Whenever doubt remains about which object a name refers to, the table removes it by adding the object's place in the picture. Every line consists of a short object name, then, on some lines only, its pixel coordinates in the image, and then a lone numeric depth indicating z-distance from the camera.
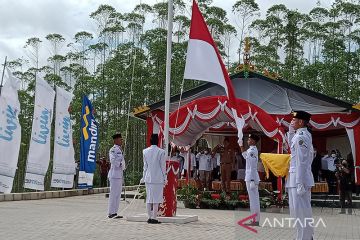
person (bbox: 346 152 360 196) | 18.57
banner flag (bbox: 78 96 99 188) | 18.58
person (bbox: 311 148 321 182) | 18.69
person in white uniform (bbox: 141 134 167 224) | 10.39
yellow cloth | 11.49
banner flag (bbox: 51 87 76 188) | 17.80
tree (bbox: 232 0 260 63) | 38.19
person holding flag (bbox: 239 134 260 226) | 10.82
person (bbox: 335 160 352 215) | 14.36
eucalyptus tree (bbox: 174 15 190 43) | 36.94
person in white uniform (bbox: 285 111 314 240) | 7.11
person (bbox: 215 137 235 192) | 16.17
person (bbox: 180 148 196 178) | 19.50
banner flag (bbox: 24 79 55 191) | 16.53
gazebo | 15.34
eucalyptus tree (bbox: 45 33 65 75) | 40.59
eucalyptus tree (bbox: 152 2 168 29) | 35.44
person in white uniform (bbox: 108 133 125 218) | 11.45
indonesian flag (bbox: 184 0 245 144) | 10.60
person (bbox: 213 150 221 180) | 20.65
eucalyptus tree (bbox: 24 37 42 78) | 40.66
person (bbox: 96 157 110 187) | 24.92
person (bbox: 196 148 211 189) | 19.33
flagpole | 10.80
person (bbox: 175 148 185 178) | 19.12
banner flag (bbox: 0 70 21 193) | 15.63
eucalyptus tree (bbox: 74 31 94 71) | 39.12
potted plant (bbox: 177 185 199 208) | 15.18
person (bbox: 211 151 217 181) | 19.69
